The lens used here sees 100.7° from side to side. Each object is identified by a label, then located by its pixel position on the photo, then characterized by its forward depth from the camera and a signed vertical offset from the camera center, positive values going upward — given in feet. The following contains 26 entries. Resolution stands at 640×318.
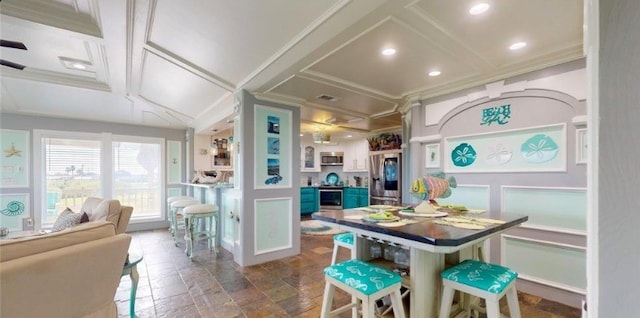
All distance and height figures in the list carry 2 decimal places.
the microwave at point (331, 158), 26.66 +0.07
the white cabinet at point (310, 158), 27.22 +0.07
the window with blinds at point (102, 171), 16.12 -0.80
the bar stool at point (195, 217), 12.63 -2.94
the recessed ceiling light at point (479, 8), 5.54 +3.20
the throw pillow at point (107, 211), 7.73 -1.55
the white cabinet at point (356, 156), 24.19 +0.24
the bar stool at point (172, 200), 16.36 -2.60
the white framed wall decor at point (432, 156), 10.97 +0.10
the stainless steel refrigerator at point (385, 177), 18.01 -1.32
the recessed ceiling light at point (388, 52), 7.48 +3.06
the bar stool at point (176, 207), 14.42 -2.70
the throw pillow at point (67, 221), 7.77 -1.85
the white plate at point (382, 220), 5.62 -1.33
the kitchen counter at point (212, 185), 13.44 -1.43
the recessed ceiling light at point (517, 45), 7.22 +3.13
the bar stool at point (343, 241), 7.70 -2.46
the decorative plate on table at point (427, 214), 6.40 -1.38
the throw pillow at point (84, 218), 7.88 -1.77
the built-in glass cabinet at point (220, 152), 20.61 +0.54
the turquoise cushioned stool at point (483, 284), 4.70 -2.33
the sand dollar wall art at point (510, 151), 8.11 +0.25
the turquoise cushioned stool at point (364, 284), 4.83 -2.39
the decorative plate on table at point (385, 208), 7.53 -1.45
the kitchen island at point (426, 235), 4.37 -1.40
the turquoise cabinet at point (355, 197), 23.16 -3.48
